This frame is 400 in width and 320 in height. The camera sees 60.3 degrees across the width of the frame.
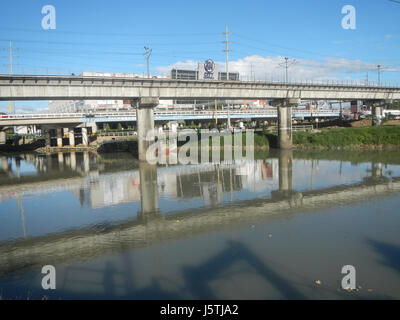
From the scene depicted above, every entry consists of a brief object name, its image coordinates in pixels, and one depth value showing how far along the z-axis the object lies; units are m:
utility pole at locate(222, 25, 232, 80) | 58.97
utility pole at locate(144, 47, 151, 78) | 51.97
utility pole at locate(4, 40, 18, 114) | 101.54
